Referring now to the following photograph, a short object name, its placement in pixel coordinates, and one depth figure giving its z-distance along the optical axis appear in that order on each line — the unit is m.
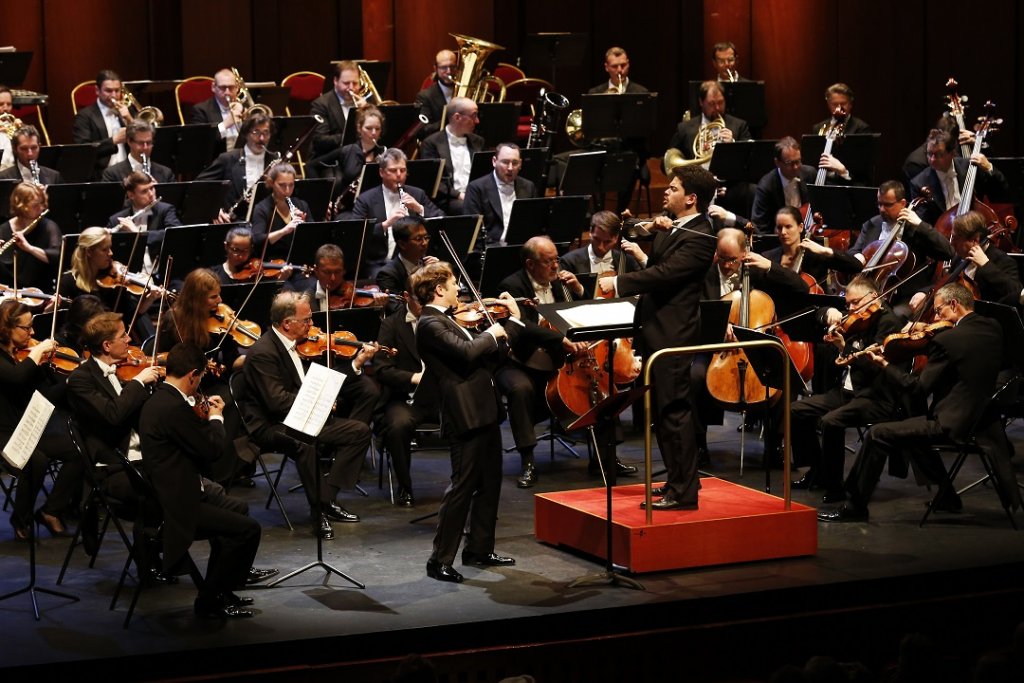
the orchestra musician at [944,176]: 18.11
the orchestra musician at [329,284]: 15.32
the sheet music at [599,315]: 12.03
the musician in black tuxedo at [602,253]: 16.06
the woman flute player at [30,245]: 15.85
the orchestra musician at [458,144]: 19.45
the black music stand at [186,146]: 19.30
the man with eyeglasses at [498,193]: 17.84
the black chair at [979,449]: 12.79
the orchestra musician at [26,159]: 17.58
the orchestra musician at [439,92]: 21.59
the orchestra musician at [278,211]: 17.09
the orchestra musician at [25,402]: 12.74
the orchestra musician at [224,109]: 20.53
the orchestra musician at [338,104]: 20.84
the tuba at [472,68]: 21.77
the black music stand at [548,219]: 16.59
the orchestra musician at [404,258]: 15.59
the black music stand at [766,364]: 13.73
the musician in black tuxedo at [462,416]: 11.64
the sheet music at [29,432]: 10.70
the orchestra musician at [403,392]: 13.98
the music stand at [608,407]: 10.96
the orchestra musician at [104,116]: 20.30
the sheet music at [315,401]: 11.30
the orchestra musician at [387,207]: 17.12
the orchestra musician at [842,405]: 13.61
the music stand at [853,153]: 19.39
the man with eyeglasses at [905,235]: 15.82
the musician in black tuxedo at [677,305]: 11.89
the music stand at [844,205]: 17.56
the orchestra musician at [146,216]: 16.44
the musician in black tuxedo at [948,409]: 12.70
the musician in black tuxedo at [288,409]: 13.27
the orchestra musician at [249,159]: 18.69
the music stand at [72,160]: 18.33
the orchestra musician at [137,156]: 18.39
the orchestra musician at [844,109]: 20.42
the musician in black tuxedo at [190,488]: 10.57
